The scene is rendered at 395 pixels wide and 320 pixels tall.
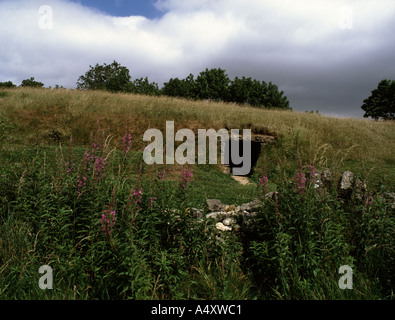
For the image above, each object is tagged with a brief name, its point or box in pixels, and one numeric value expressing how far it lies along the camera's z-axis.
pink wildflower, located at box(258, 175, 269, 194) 4.23
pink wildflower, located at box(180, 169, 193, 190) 3.98
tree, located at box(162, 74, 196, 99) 52.66
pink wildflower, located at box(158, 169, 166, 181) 4.20
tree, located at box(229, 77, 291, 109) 51.91
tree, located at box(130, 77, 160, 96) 47.41
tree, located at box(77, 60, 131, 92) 42.88
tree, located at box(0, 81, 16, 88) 63.32
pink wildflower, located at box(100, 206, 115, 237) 3.18
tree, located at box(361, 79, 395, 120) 46.47
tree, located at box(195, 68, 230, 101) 51.53
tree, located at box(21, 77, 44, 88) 63.02
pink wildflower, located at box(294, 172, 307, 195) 3.98
